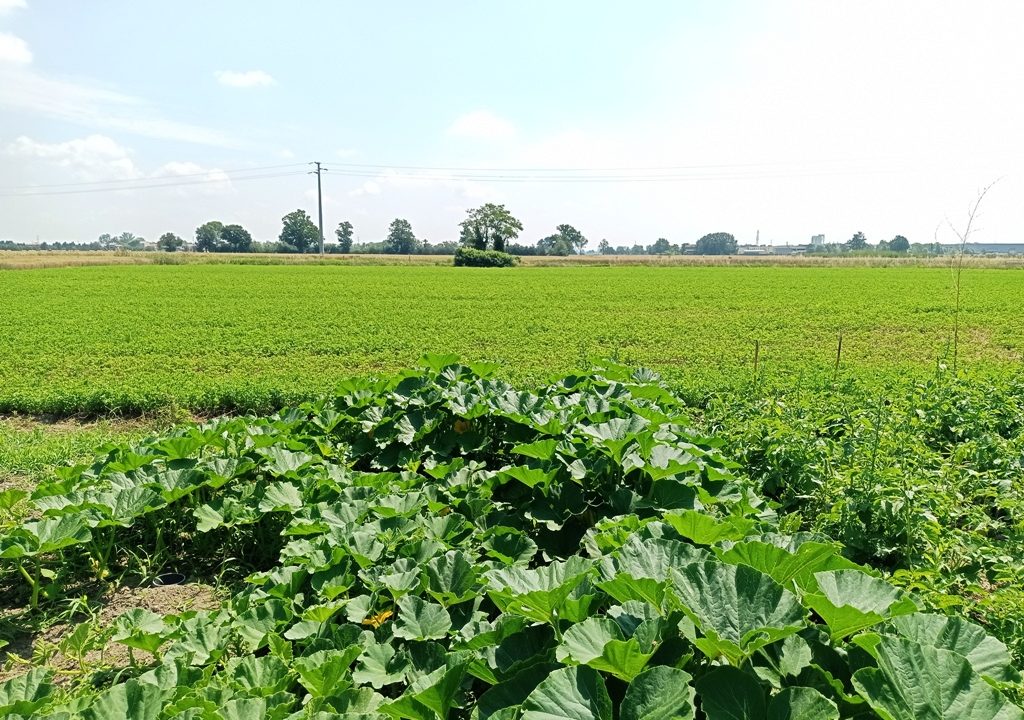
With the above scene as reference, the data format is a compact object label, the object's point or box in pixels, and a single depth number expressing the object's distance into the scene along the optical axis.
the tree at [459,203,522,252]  91.12
